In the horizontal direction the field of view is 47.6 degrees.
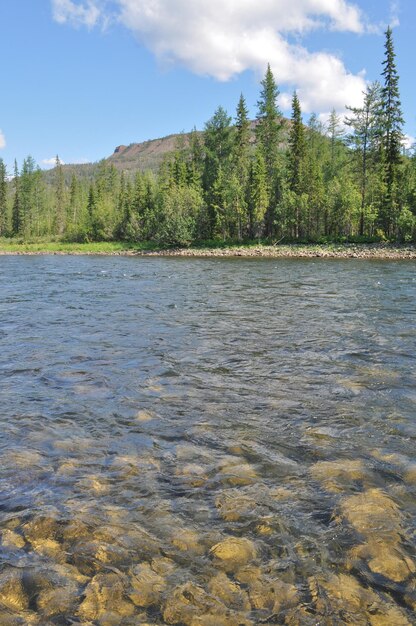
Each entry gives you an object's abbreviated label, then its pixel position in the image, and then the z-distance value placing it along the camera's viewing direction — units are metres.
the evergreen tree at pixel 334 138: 74.82
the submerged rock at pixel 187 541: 3.96
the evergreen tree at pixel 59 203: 116.62
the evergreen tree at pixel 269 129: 66.88
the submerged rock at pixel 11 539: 3.99
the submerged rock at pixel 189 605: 3.25
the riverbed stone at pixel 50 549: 3.86
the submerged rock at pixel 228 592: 3.36
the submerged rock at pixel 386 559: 3.68
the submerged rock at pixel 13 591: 3.36
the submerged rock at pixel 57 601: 3.32
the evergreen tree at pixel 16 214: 109.38
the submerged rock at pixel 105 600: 3.29
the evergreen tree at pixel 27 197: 107.44
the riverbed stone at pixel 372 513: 4.22
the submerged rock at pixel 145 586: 3.41
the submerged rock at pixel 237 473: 5.02
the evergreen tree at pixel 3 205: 114.00
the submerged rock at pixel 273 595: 3.34
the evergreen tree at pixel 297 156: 62.47
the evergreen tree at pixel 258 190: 63.34
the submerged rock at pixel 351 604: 3.22
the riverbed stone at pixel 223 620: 3.20
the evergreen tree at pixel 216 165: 68.25
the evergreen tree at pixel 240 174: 65.06
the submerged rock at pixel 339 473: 4.94
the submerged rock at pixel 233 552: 3.79
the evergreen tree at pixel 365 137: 55.44
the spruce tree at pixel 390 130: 54.19
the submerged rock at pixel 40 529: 4.11
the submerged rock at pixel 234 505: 4.43
